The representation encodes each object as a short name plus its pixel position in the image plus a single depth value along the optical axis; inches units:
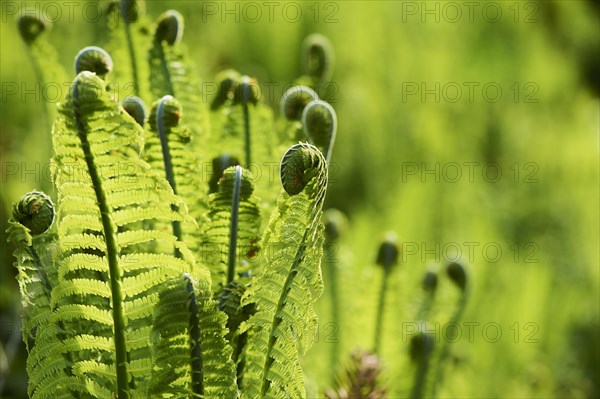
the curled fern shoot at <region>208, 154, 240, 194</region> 103.9
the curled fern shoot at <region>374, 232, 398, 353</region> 113.1
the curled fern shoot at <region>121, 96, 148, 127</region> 100.2
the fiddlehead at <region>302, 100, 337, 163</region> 101.0
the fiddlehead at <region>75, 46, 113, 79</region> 99.1
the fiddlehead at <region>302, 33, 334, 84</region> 112.9
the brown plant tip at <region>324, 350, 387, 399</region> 107.6
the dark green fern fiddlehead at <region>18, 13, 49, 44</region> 107.5
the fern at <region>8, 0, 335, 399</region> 93.8
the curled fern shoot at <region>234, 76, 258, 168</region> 106.4
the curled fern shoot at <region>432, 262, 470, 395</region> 114.5
